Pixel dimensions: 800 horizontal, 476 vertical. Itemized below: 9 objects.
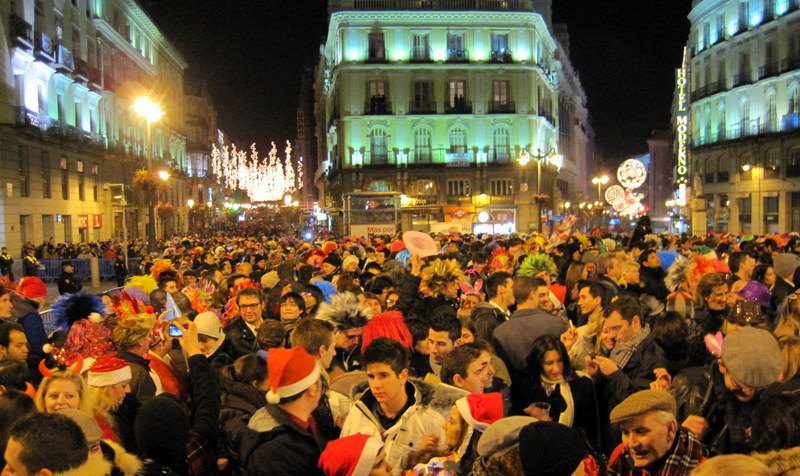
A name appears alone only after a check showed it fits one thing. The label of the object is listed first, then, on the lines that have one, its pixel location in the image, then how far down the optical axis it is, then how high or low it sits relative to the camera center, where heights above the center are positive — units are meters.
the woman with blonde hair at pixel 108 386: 4.02 -0.97
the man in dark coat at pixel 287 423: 3.29 -1.01
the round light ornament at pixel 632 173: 36.25 +1.83
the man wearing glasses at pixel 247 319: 6.41 -0.97
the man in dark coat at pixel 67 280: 15.14 -1.25
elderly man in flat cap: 3.11 -1.03
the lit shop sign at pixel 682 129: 57.66 +6.42
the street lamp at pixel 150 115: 18.86 +2.93
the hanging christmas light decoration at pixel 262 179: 105.31 +5.93
